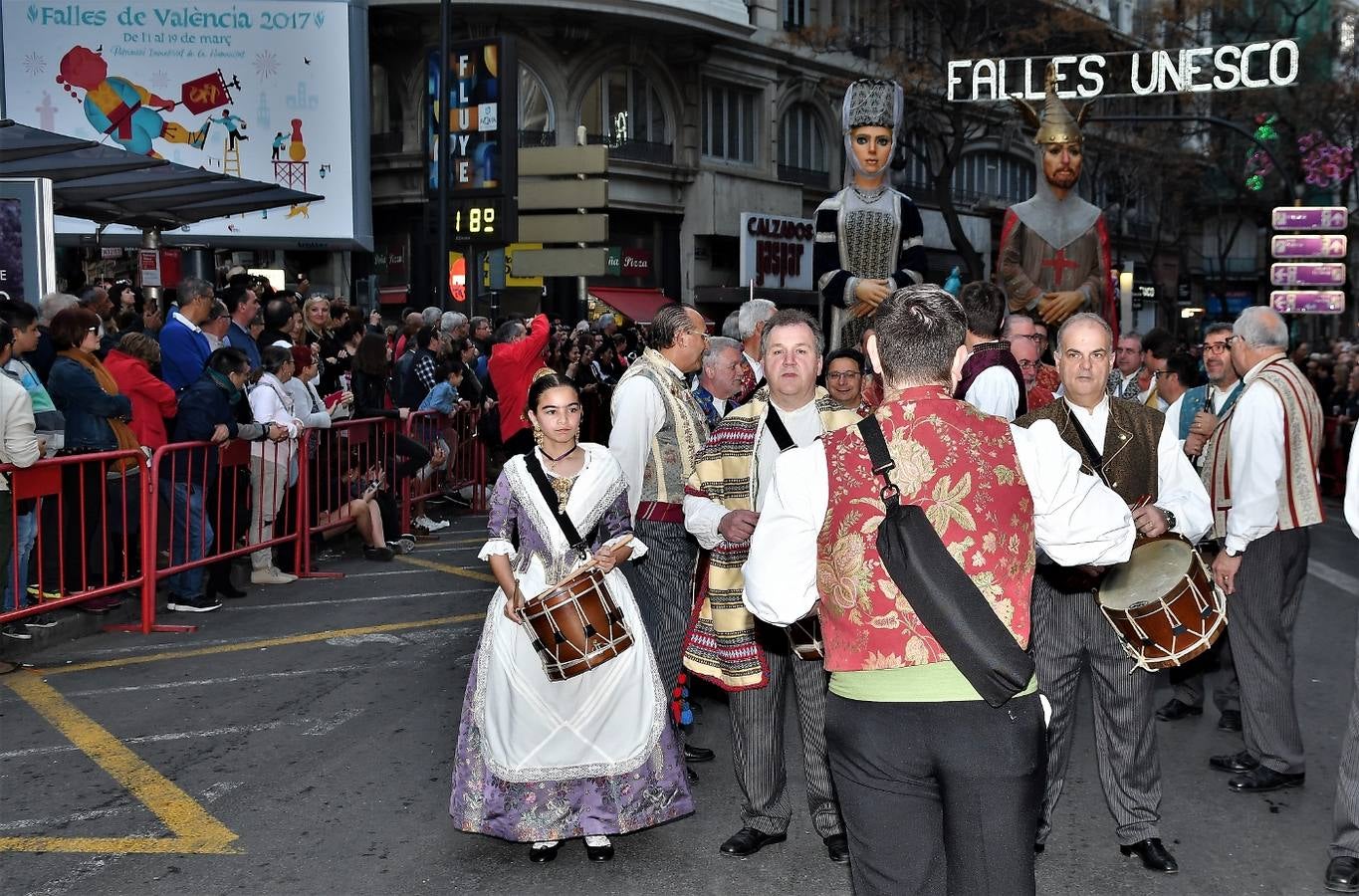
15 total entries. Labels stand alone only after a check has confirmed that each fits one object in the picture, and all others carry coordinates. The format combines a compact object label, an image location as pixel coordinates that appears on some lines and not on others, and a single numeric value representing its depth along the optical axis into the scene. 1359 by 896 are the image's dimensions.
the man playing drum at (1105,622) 5.02
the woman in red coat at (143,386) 9.49
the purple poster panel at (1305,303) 22.98
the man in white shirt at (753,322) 7.85
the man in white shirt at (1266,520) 5.75
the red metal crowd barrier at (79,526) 8.25
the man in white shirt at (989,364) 6.29
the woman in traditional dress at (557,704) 5.20
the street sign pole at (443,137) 19.19
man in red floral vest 3.21
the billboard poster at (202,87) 26.67
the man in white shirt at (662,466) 6.21
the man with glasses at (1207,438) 7.07
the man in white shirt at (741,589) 5.09
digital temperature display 18.44
